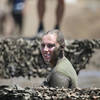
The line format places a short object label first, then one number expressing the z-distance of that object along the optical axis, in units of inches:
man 348.4
